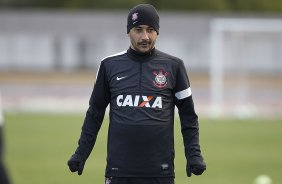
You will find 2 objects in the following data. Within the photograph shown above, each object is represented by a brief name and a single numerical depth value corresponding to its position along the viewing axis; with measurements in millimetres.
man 14055
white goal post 68000
